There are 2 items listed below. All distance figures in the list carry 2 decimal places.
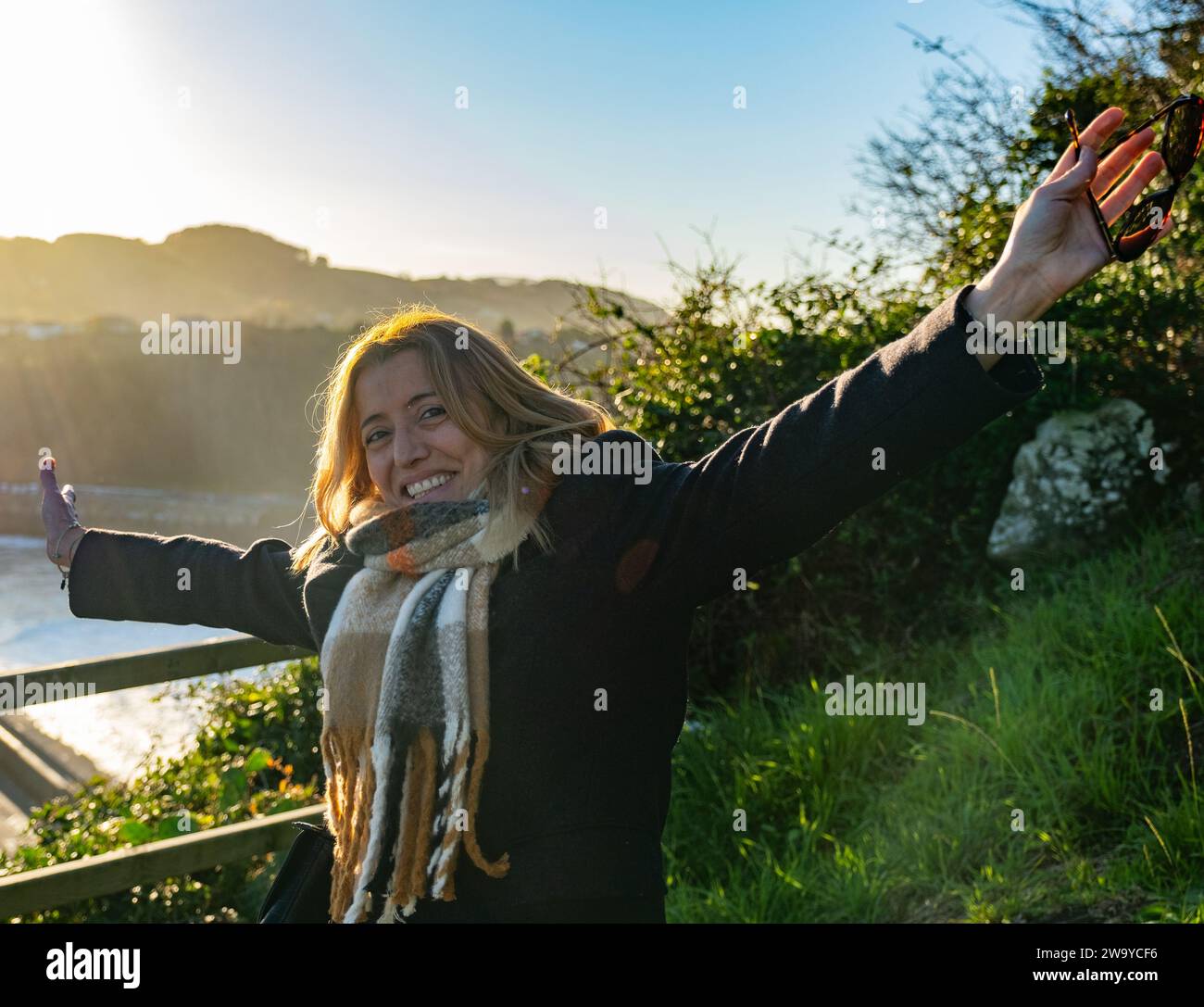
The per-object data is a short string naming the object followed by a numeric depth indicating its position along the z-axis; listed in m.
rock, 4.74
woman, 1.52
